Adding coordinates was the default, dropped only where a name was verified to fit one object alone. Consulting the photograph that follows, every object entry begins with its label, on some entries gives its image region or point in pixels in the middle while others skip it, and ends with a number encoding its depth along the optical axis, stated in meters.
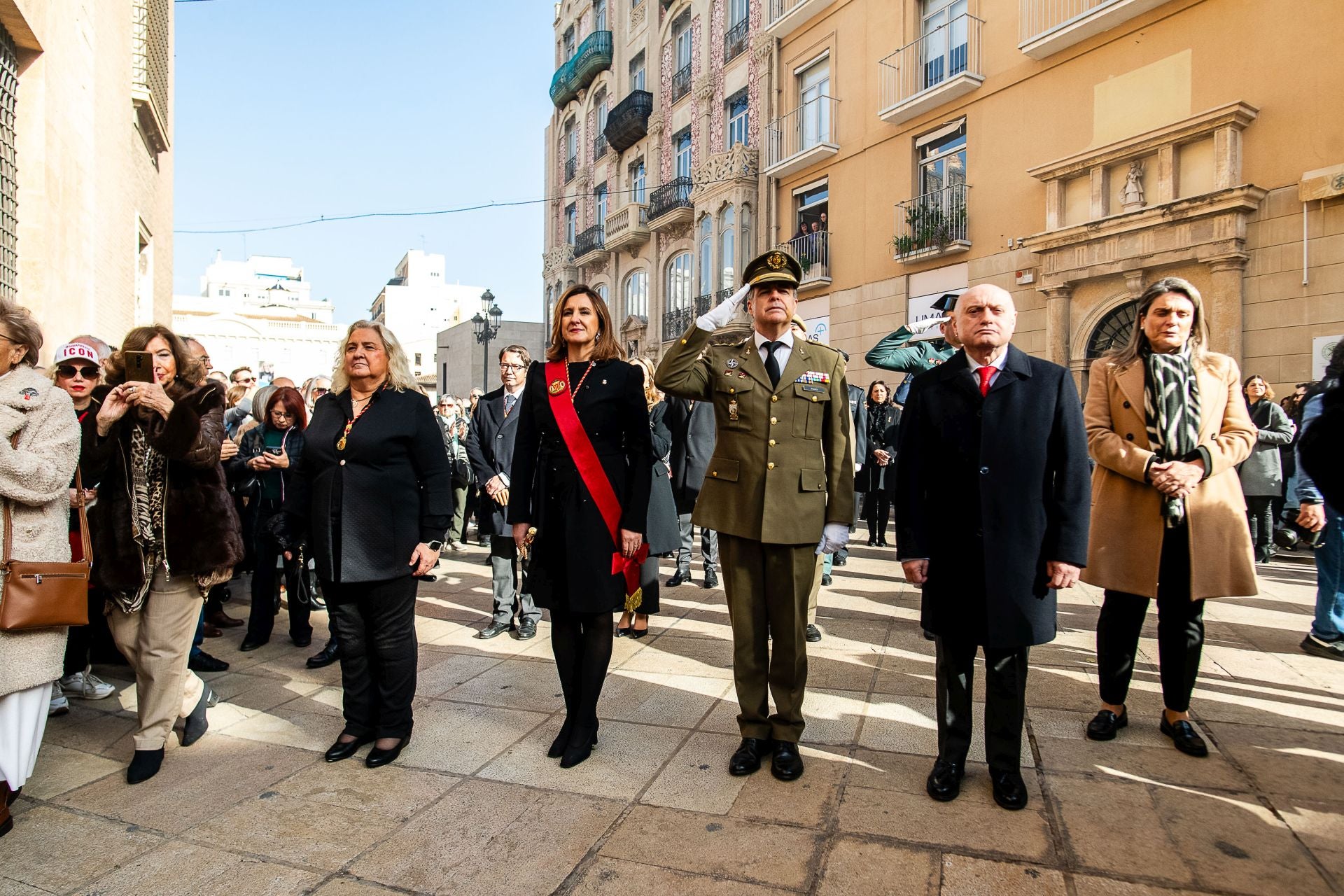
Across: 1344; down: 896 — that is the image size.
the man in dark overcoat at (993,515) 2.93
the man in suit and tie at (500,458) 5.55
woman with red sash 3.42
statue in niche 12.77
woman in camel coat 3.41
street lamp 25.23
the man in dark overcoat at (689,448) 6.85
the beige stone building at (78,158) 6.74
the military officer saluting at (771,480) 3.25
